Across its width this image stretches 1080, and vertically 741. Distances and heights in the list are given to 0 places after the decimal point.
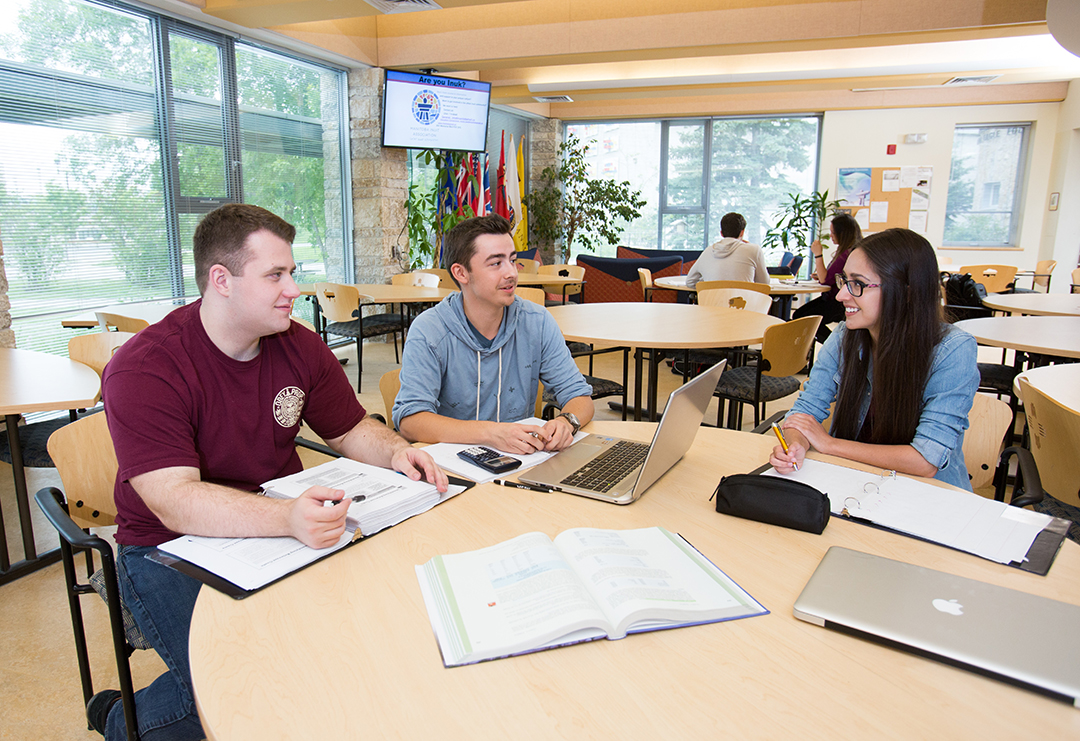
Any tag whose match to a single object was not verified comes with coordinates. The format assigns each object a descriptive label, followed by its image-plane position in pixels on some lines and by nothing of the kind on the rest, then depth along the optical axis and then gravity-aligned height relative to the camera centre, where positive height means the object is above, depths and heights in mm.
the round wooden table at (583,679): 722 -502
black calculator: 1437 -465
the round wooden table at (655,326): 2836 -367
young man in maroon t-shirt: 1187 -392
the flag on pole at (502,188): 9203 +764
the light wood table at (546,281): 6008 -314
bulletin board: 9609 +804
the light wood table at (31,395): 2088 -505
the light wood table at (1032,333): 2725 -345
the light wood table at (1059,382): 1927 -390
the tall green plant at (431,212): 7355 +353
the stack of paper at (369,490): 1172 -467
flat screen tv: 6637 +1325
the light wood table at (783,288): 5532 -315
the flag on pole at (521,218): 9883 +388
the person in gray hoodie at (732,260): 5527 -90
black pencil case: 1147 -434
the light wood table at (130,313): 3770 -430
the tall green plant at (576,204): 10102 +633
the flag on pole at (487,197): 8805 +606
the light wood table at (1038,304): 3801 -287
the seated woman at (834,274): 5477 -185
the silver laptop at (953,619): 776 -461
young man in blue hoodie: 1959 -316
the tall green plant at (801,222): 9680 +411
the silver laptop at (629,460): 1253 -466
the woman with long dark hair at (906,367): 1564 -274
